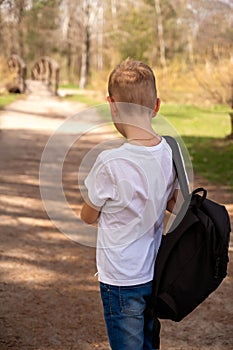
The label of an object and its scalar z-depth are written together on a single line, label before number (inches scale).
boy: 156.6
